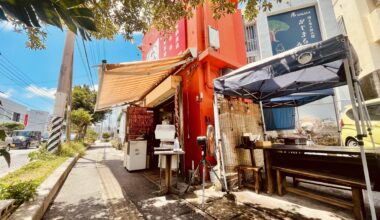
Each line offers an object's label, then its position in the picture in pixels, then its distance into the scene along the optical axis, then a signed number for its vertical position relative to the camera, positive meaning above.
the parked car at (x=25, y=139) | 15.39 +0.47
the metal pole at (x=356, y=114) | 1.89 +0.22
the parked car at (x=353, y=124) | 5.34 +0.29
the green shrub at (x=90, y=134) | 28.85 +1.34
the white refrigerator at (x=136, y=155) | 5.82 -0.52
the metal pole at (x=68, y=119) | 10.31 +1.41
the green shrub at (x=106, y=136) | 37.58 +1.08
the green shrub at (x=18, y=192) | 2.54 -0.75
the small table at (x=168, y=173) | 3.61 -0.73
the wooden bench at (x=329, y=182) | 2.28 -0.79
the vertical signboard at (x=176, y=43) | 5.57 +3.42
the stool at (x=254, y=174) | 3.44 -0.83
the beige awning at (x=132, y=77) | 4.01 +1.76
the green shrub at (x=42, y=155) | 6.46 -0.49
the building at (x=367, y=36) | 8.23 +4.88
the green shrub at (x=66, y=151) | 7.66 -0.42
